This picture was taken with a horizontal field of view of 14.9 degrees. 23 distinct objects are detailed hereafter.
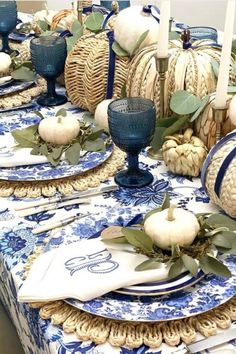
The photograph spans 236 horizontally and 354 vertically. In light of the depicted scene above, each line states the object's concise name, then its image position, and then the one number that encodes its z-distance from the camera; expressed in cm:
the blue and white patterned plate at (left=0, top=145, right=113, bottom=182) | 166
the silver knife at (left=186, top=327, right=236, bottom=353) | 126
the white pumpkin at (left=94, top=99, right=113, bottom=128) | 184
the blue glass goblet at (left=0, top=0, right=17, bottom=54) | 239
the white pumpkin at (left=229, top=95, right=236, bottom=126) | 160
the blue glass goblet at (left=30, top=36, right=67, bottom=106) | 202
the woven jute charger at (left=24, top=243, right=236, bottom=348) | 127
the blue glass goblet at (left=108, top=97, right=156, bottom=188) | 162
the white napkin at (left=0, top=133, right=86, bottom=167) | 170
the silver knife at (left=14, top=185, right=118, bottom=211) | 161
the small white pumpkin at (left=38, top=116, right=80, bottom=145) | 172
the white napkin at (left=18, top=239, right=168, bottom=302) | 132
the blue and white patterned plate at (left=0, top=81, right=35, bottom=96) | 210
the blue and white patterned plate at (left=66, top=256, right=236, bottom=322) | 129
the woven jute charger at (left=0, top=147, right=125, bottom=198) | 164
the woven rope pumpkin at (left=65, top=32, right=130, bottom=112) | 190
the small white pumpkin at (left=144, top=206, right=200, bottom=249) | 137
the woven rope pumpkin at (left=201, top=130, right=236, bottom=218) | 149
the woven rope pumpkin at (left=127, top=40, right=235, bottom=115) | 173
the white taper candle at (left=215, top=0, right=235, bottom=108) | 153
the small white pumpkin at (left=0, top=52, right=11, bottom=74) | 216
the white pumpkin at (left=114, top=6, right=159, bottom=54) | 186
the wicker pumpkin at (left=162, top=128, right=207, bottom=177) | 166
